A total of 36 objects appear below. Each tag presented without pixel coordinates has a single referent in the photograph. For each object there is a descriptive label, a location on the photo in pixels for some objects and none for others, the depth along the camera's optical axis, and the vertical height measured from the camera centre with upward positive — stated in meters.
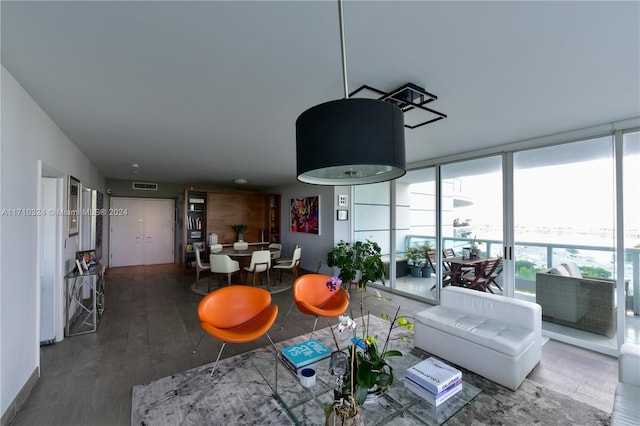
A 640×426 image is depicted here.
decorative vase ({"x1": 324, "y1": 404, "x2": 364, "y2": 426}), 1.34 -1.00
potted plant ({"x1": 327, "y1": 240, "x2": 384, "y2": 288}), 4.70 -0.85
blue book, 2.04 -1.10
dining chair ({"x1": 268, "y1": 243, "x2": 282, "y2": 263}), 6.24 -0.88
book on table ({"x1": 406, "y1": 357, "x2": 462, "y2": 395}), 1.70 -1.06
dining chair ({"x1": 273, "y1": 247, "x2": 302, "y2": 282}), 5.74 -1.07
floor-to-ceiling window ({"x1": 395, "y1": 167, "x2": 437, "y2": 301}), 4.81 -0.31
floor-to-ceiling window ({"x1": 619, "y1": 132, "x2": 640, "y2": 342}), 2.87 -0.20
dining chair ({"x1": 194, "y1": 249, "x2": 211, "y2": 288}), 5.41 -1.03
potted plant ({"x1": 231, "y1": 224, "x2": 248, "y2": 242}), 8.01 -0.43
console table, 3.42 -1.27
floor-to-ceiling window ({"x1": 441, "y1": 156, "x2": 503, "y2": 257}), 3.96 +0.15
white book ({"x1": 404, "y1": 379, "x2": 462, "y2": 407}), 1.67 -1.13
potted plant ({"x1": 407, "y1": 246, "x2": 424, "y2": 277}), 5.07 -0.83
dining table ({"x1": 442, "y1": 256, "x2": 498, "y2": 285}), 4.14 -0.78
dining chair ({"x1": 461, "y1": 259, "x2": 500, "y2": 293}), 4.03 -0.95
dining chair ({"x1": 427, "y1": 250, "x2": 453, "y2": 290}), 4.52 -0.95
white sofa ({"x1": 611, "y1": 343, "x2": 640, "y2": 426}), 1.54 -1.14
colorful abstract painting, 6.67 -0.01
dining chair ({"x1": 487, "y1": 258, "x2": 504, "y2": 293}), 3.91 -0.89
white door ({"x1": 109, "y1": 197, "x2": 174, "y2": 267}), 7.56 -0.49
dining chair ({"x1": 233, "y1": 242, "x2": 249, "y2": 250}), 6.38 -0.75
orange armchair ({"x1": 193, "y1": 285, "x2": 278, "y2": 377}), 2.57 -1.01
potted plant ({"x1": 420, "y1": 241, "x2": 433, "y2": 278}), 4.87 -0.79
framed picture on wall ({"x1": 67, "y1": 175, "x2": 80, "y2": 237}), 3.56 +0.12
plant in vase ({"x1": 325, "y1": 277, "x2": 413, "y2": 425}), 1.36 -0.94
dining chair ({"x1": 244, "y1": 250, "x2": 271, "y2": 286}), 5.20 -0.91
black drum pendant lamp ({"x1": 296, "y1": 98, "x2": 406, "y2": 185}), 1.12 +0.34
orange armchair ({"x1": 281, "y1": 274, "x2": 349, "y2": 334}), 3.23 -0.99
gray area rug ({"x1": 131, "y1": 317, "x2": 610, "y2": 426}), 1.89 -1.44
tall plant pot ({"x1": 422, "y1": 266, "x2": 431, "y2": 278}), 4.93 -1.04
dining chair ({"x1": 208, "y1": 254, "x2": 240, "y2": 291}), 5.01 -0.92
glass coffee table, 1.57 -1.17
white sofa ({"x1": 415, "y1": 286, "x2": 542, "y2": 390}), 2.30 -1.11
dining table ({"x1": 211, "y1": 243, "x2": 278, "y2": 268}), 5.59 -0.80
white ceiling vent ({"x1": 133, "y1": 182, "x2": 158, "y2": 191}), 7.65 +0.82
